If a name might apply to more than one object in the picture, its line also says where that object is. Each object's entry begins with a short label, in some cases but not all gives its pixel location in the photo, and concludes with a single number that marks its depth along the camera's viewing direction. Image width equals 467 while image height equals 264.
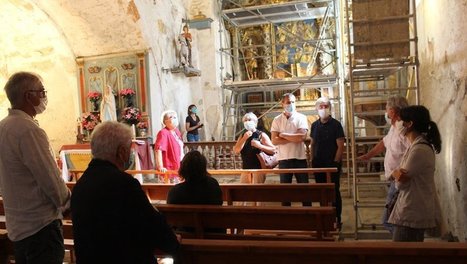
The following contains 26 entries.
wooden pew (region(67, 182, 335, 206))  3.99
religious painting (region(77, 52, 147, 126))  9.37
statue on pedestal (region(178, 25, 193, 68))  10.42
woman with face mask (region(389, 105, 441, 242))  2.81
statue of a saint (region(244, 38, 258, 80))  13.36
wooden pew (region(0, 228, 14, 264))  2.70
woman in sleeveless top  5.29
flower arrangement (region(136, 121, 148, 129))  9.01
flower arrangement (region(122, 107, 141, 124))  8.85
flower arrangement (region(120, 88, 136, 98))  9.23
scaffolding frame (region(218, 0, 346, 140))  11.38
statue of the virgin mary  9.02
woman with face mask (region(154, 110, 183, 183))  5.43
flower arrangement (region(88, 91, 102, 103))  9.41
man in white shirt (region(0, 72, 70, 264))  2.27
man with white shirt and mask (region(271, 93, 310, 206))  5.32
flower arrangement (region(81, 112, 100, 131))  8.87
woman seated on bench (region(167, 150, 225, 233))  3.17
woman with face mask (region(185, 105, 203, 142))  9.95
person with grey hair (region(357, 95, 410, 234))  3.77
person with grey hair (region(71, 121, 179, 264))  1.81
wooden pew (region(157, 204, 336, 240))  2.91
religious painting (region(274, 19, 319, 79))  12.64
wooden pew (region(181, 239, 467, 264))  1.75
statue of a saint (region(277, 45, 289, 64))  13.11
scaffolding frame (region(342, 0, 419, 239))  4.84
